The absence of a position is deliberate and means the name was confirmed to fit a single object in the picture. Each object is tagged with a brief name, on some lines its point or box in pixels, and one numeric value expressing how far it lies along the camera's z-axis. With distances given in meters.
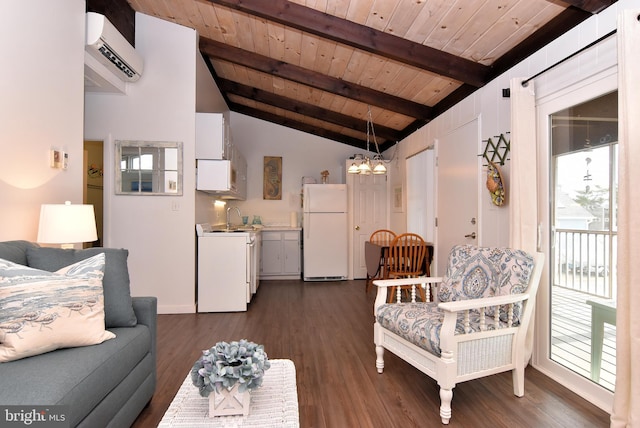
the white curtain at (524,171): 2.36
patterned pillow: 1.35
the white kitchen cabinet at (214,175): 3.89
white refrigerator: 5.62
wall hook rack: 2.76
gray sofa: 1.18
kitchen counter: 5.73
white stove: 3.84
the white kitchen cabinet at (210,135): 3.86
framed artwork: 5.37
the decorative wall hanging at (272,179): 6.23
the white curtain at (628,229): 1.53
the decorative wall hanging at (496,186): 2.73
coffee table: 1.18
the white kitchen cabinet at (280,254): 5.73
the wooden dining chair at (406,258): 4.12
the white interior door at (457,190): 3.24
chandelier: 4.60
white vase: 1.21
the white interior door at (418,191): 5.11
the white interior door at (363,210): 5.78
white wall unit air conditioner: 2.82
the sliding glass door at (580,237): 1.96
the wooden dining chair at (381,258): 4.29
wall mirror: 3.73
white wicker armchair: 1.83
